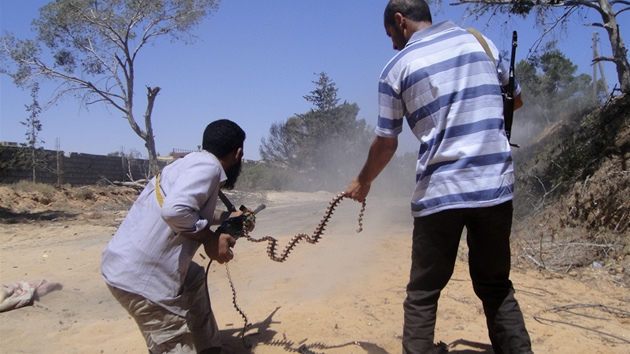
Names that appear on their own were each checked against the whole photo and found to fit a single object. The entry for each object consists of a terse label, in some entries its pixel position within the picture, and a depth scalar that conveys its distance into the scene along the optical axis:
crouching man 2.42
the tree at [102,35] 19.55
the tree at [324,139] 31.67
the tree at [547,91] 22.76
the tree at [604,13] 10.34
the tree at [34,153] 17.03
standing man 2.22
